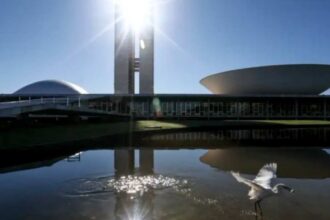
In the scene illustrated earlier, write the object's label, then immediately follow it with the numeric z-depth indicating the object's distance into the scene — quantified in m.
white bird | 4.74
